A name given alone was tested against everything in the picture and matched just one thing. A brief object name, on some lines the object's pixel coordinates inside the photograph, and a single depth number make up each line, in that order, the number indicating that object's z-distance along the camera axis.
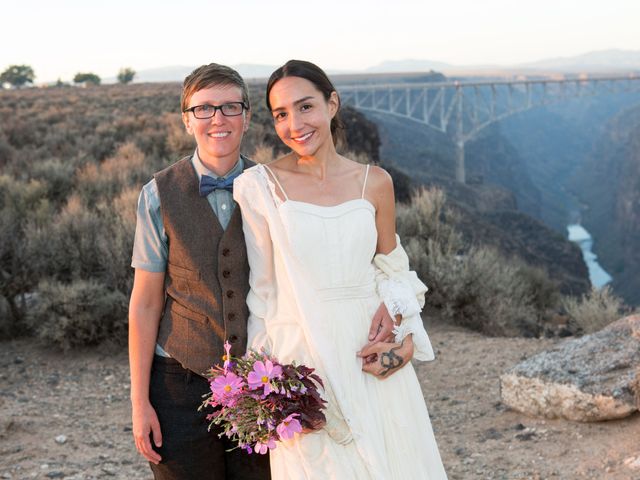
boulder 3.99
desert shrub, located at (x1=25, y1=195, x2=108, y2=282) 6.85
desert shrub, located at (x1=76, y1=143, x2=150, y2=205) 9.67
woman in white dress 2.04
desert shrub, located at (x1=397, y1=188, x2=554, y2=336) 7.37
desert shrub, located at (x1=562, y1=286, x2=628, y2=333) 7.22
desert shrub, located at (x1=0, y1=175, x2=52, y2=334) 6.48
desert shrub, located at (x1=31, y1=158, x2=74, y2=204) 10.10
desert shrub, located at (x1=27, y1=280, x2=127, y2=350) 6.07
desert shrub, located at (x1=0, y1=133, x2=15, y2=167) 12.78
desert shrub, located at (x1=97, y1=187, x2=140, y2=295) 6.72
